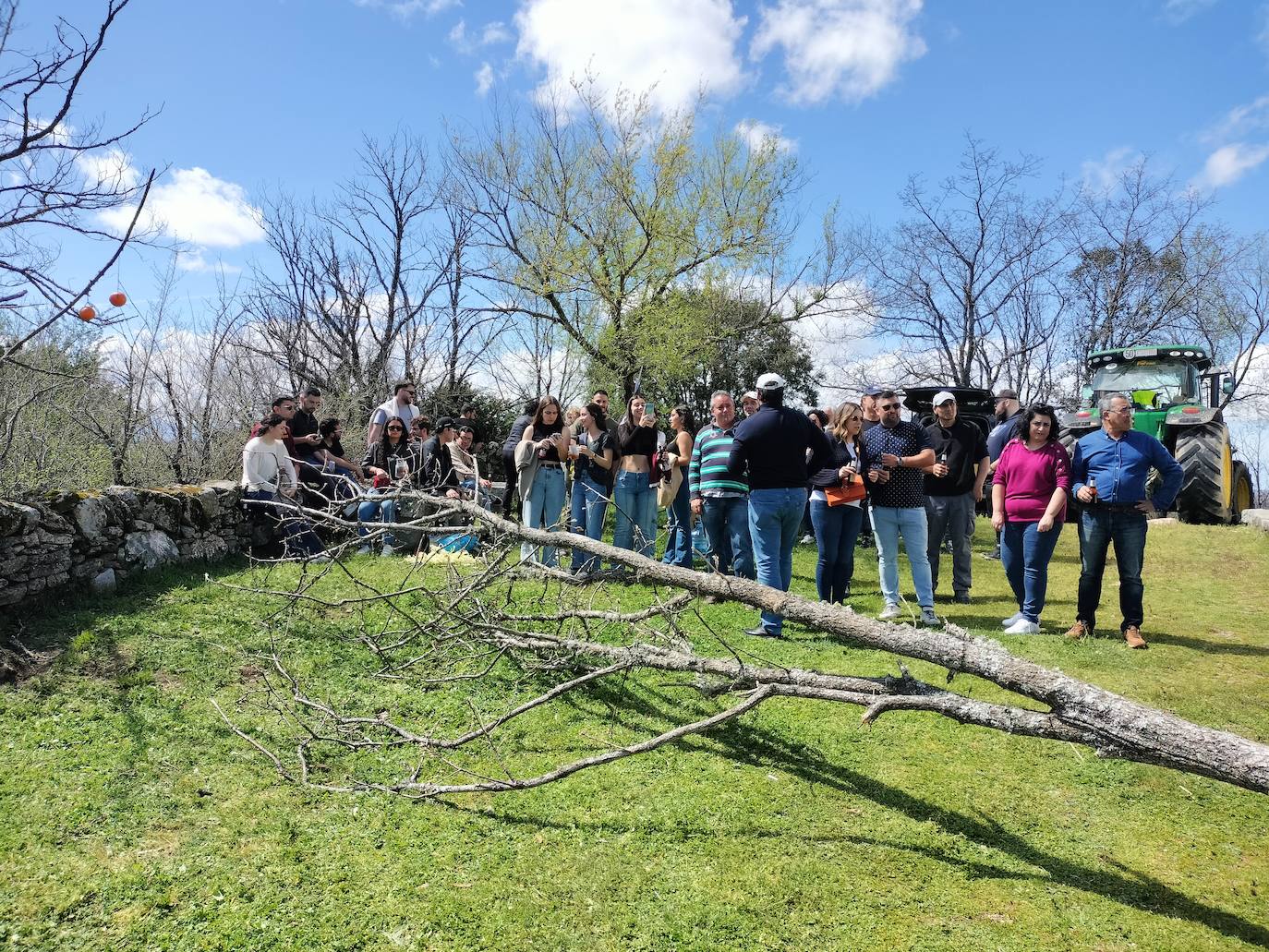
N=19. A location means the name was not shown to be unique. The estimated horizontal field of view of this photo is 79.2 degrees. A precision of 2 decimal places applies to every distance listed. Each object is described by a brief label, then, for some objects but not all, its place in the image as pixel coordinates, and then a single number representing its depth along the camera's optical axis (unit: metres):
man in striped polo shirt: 5.80
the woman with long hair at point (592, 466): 7.12
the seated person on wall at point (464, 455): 7.44
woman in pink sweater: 5.86
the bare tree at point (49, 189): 3.57
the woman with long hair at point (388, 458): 8.20
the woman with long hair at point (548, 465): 7.09
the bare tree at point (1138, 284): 20.42
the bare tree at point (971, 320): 21.78
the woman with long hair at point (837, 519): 5.96
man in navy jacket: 5.45
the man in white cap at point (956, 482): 6.87
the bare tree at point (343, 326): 16.28
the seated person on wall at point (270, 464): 7.15
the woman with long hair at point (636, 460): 7.27
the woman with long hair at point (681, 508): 7.73
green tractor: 10.56
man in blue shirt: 5.57
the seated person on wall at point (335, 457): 7.90
